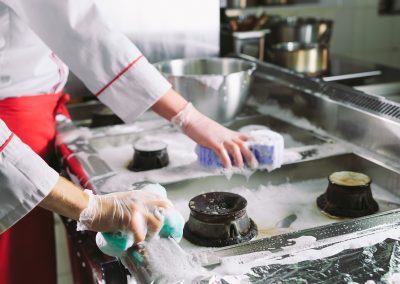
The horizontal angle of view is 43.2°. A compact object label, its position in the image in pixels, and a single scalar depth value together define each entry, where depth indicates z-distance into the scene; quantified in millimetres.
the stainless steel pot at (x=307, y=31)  2207
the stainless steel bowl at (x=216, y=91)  1498
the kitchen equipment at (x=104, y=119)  1729
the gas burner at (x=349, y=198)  1123
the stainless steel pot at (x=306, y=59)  1906
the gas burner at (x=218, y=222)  992
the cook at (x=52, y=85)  1260
